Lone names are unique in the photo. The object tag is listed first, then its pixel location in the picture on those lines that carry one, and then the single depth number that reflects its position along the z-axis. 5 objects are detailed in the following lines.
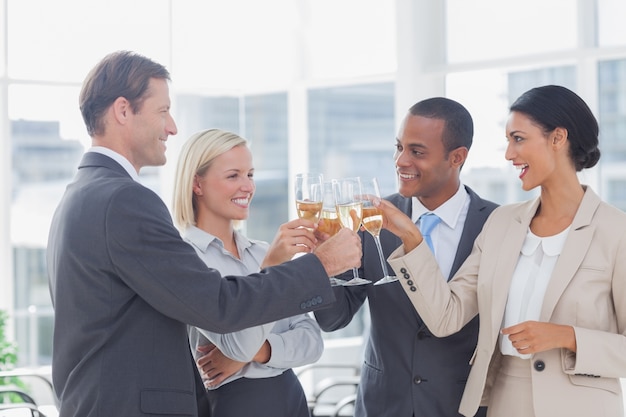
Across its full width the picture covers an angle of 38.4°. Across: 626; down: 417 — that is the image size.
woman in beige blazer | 2.42
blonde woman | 2.54
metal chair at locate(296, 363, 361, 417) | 5.18
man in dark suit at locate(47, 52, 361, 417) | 2.19
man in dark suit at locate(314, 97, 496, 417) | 2.79
